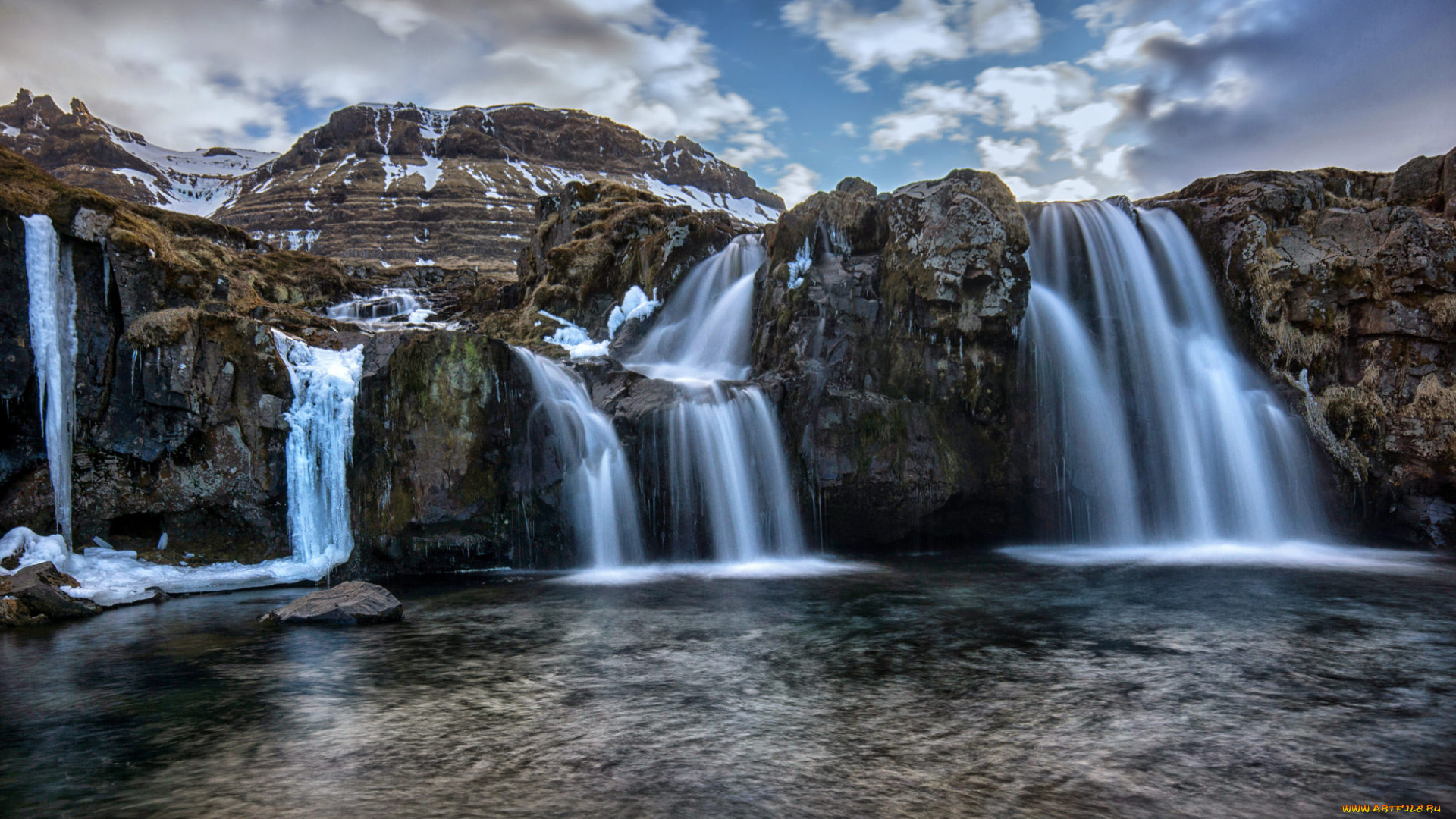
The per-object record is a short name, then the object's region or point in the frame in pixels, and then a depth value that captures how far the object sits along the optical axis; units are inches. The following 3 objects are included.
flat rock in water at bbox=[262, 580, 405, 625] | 462.0
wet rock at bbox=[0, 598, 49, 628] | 453.7
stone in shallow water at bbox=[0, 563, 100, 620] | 469.4
